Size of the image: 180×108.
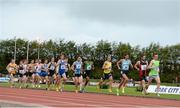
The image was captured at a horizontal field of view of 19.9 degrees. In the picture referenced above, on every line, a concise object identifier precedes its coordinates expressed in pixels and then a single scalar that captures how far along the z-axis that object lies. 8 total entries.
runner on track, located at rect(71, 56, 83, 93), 25.22
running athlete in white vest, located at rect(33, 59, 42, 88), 31.90
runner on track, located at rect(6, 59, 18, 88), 32.00
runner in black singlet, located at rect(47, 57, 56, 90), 28.67
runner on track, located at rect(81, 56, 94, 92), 26.38
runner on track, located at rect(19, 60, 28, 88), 32.41
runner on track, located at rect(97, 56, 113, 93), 25.94
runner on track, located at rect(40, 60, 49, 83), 31.05
